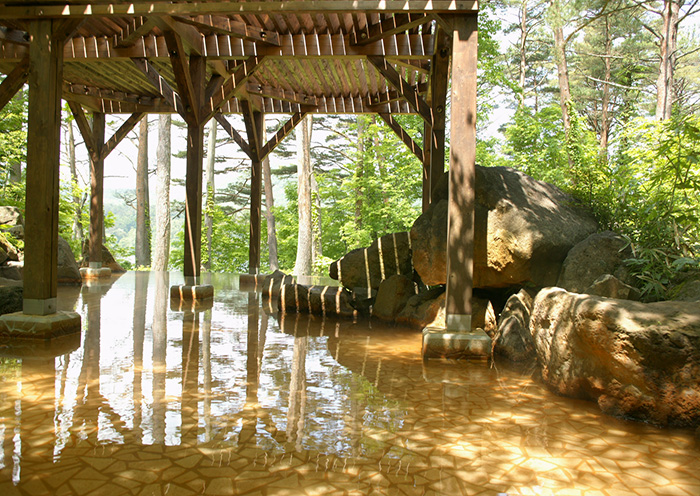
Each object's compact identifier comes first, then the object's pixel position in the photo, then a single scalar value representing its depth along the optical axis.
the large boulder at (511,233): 5.58
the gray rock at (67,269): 9.87
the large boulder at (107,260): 13.02
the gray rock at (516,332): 4.93
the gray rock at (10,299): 5.71
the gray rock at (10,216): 10.44
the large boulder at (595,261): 5.27
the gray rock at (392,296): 7.23
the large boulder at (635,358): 3.04
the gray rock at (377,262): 7.96
